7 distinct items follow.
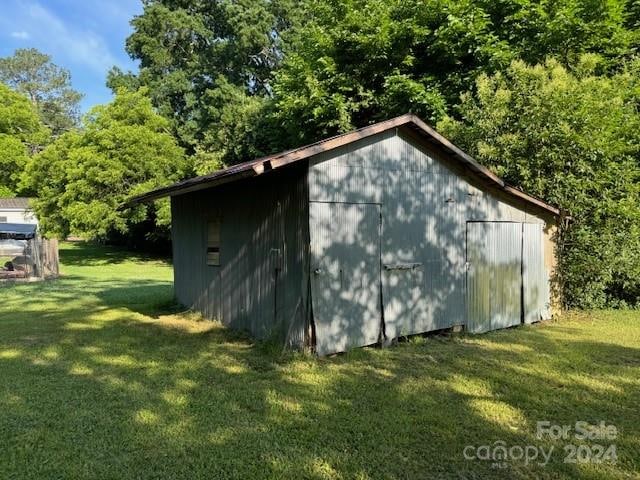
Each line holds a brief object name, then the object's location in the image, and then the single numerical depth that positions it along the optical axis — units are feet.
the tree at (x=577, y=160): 31.40
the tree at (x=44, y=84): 156.87
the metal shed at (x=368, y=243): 22.00
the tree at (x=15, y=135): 114.01
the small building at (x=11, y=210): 120.37
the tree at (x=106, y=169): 73.87
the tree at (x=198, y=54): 96.53
